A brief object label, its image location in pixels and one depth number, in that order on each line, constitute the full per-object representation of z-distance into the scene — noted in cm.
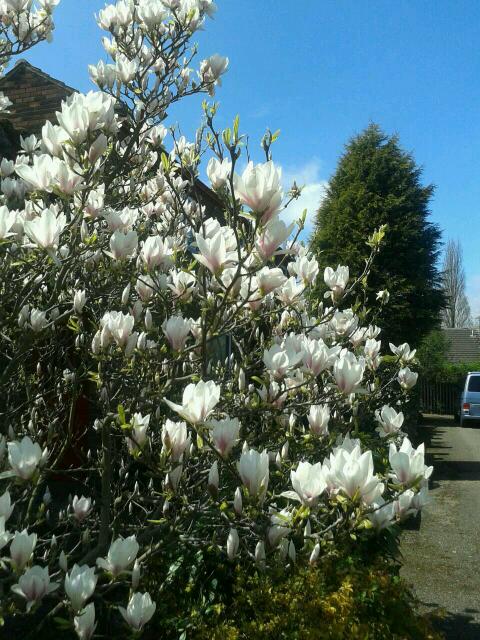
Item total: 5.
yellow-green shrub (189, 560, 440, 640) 274
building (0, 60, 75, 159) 902
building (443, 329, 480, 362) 4034
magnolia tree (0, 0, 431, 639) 189
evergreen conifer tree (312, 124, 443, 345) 1192
